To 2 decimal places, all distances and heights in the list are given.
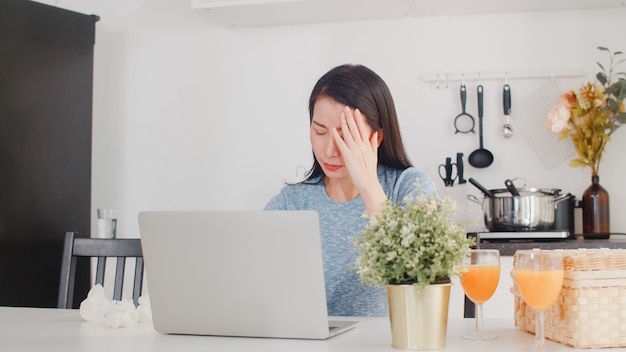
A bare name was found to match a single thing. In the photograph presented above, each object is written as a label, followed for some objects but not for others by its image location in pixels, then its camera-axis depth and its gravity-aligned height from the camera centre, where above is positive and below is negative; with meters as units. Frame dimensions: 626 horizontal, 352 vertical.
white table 1.27 -0.21
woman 1.87 +0.12
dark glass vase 2.98 +0.03
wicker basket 1.22 -0.13
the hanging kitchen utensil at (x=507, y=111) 3.14 +0.41
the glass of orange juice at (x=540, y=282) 1.22 -0.10
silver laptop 1.30 -0.10
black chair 2.02 -0.10
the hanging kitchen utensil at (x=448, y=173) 3.15 +0.17
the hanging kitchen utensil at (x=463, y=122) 3.20 +0.38
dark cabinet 3.01 +0.28
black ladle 3.16 +0.25
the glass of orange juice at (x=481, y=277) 1.35 -0.10
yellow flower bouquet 2.96 +0.38
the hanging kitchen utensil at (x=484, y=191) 2.78 +0.09
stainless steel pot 2.84 +0.02
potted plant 1.20 -0.07
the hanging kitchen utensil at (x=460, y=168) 3.16 +0.19
